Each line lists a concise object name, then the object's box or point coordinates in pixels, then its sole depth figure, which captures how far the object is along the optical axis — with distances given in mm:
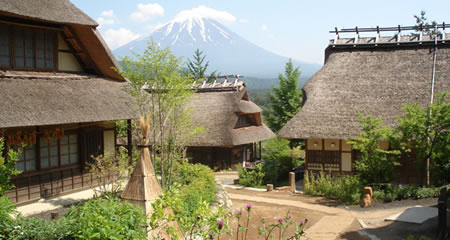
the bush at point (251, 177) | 20719
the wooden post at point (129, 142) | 16348
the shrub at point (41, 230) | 6617
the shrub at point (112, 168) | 12484
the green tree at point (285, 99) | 34688
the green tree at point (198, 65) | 49906
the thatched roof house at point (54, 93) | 12470
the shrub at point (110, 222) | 5840
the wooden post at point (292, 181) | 18750
